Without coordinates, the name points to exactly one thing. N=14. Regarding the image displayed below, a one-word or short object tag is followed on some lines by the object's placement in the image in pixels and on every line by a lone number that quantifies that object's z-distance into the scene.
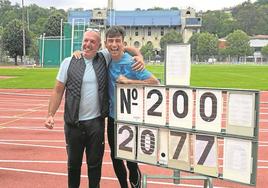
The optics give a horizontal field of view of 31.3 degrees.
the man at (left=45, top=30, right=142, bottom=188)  5.00
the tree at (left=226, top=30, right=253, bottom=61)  113.31
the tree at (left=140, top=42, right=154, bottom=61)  106.95
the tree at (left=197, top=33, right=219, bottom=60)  106.81
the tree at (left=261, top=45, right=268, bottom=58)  117.62
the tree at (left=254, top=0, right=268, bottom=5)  180.88
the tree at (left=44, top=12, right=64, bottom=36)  99.31
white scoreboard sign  4.12
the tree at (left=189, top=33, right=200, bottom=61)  109.81
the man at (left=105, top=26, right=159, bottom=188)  5.04
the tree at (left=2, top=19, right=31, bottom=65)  82.38
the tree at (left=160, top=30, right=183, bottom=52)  110.46
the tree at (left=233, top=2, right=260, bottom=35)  155.12
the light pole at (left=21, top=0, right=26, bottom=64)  75.75
